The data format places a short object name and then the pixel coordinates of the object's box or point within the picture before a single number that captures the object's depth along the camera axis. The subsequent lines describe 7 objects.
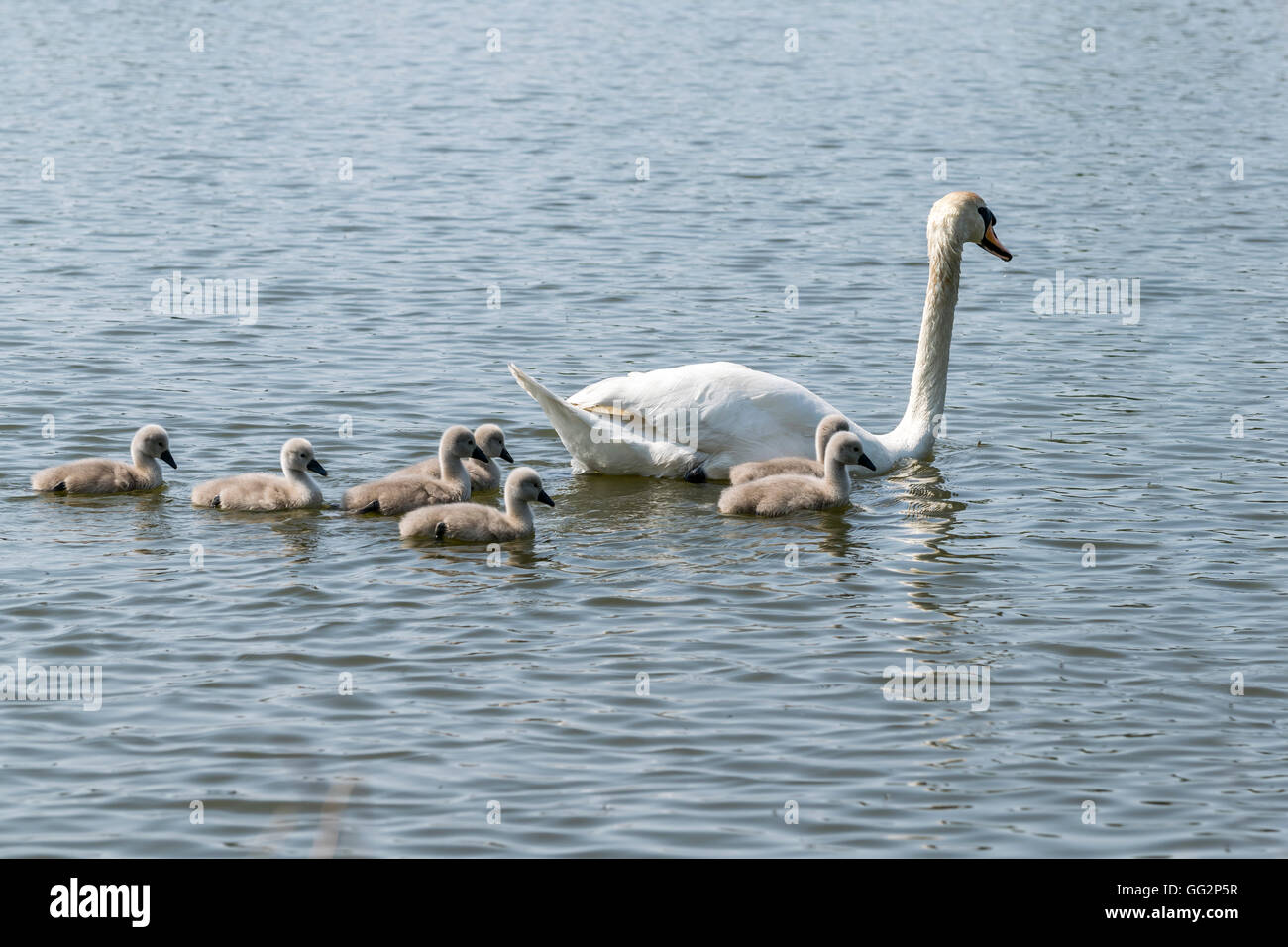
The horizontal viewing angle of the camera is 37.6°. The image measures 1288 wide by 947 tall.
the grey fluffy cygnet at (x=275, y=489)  10.75
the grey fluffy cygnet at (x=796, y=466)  11.36
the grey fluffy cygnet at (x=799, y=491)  10.93
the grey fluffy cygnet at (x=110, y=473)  11.05
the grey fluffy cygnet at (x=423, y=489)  10.77
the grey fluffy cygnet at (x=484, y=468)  11.34
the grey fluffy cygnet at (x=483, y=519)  10.38
